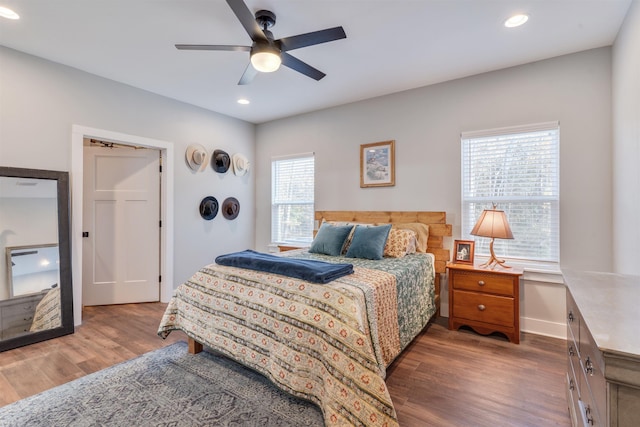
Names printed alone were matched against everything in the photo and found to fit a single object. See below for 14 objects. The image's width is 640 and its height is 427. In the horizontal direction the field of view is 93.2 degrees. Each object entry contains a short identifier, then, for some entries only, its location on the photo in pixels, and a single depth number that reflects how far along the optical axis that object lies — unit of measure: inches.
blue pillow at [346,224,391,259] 120.3
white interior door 152.7
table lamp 112.0
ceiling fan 78.5
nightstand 108.9
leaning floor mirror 107.9
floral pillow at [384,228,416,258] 126.6
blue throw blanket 78.2
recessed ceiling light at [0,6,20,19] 89.4
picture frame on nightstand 126.0
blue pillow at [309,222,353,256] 130.3
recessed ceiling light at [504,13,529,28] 91.4
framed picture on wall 152.7
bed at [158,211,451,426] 61.4
